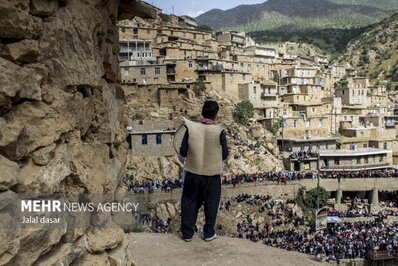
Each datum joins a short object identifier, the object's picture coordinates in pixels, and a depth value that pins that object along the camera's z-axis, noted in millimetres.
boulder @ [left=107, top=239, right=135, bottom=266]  4512
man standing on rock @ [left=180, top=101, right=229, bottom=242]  5938
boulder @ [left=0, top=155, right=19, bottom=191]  3037
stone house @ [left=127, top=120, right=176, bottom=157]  36000
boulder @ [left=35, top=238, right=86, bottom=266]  3429
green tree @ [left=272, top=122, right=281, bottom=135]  43312
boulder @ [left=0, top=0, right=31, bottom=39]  3123
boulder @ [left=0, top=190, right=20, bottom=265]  2926
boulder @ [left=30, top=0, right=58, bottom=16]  3490
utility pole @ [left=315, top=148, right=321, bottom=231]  32125
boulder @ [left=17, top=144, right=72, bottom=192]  3271
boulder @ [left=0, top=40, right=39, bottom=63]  3229
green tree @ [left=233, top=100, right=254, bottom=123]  41500
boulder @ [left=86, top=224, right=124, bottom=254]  4194
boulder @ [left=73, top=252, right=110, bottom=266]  3979
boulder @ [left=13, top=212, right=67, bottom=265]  3113
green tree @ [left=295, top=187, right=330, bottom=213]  32812
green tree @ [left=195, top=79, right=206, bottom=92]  42375
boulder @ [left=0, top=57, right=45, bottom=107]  3098
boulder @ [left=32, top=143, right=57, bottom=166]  3406
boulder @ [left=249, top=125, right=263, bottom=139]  41344
